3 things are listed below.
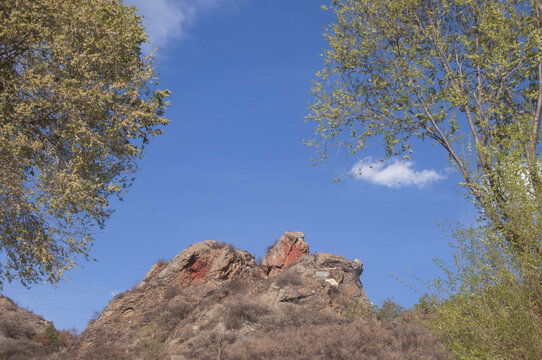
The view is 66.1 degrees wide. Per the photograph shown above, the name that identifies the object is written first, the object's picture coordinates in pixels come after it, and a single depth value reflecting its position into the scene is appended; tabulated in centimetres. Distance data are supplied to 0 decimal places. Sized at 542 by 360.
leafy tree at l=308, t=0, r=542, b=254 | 1260
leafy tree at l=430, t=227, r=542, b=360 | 962
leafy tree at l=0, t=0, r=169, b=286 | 1413
